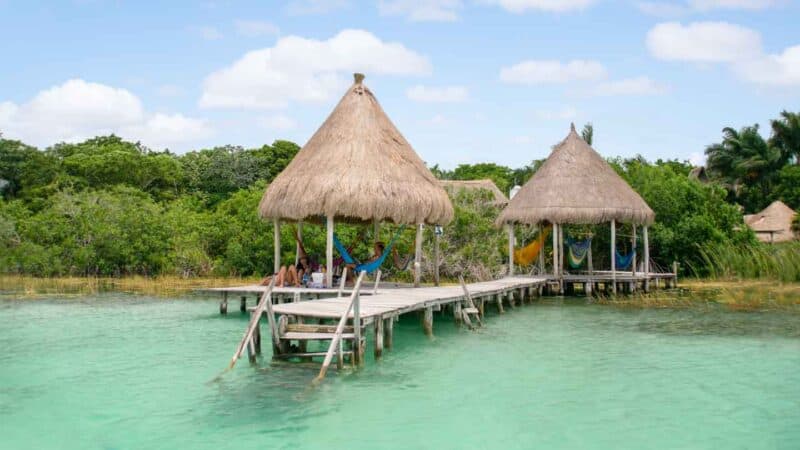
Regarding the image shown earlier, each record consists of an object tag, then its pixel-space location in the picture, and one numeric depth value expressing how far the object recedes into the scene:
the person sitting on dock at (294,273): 13.48
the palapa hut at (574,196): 18.05
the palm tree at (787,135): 33.78
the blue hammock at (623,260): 18.94
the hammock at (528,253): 18.70
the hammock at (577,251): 18.30
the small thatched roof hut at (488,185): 30.06
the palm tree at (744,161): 33.81
